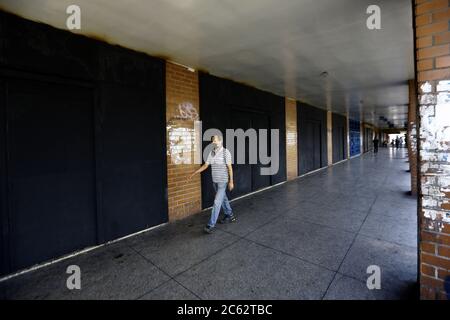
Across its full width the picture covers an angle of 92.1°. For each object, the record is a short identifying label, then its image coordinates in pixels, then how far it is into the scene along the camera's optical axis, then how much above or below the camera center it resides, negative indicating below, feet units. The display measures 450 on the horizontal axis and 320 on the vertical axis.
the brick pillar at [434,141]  5.78 +0.26
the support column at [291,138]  27.77 +2.00
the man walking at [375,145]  69.24 +2.12
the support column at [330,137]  40.19 +2.96
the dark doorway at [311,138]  30.96 +2.46
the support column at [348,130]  50.14 +5.31
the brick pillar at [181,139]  14.53 +1.20
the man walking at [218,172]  12.75 -1.02
